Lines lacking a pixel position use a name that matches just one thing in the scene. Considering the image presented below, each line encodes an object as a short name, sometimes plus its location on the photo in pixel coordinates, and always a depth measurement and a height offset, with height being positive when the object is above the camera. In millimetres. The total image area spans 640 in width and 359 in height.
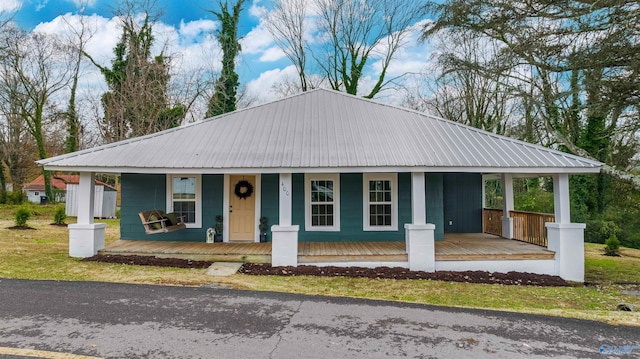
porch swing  8453 -580
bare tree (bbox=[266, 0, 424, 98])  26062 +12084
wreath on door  10180 +255
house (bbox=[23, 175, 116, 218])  18953 -83
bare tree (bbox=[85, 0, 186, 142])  20297 +6632
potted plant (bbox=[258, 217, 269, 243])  10091 -832
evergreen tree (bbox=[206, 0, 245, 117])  22234 +8739
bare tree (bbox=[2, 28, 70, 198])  23203 +8101
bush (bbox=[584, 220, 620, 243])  16203 -1537
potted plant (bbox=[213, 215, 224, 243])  10047 -864
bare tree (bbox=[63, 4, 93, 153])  23578 +8876
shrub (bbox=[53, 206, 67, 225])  15259 -750
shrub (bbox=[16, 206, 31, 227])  13516 -690
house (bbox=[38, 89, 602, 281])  8109 +603
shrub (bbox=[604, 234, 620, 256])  12672 -1770
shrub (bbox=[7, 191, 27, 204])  22328 +45
